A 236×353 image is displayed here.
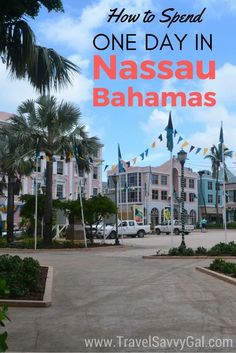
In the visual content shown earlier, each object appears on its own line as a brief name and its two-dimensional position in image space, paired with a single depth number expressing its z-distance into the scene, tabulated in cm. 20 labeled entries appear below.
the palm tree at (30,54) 933
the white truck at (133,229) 4670
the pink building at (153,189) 8044
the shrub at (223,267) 1323
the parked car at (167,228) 5472
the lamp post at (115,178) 3044
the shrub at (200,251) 2020
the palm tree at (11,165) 2725
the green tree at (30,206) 2959
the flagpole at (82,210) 2711
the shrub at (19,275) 917
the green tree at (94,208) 2850
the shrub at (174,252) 1998
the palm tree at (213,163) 8091
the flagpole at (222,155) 2247
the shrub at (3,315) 382
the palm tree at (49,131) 2681
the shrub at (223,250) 2003
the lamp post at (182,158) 2050
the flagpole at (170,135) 2283
